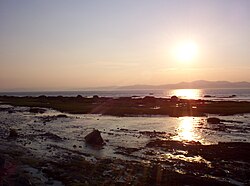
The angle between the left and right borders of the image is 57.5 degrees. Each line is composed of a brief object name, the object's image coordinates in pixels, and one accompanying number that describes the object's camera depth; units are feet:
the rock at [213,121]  122.43
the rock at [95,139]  76.84
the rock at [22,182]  38.14
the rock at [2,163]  48.10
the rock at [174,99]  257.42
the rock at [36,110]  172.21
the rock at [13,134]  86.66
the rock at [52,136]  84.24
